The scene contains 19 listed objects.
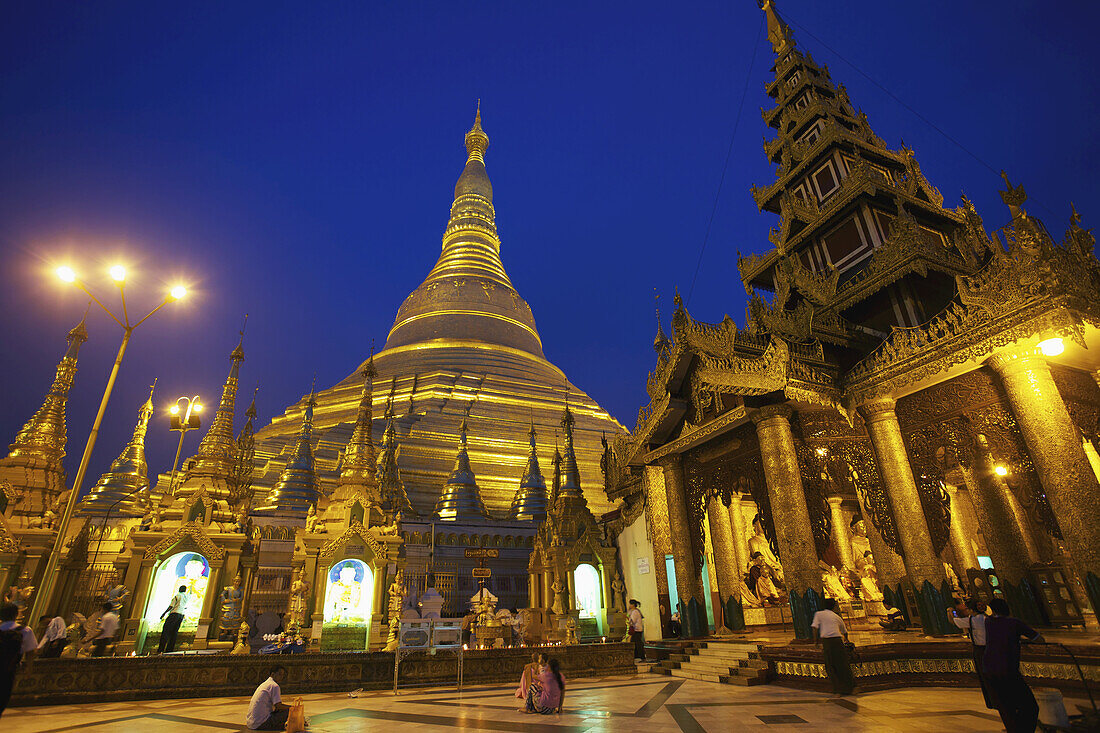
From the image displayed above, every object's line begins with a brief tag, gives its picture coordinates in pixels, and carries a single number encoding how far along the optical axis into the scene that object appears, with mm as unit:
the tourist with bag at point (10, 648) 5422
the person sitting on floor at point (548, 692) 6941
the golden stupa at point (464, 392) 30406
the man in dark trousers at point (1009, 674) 4449
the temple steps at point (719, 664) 8594
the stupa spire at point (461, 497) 25328
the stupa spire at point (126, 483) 25562
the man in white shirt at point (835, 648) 6941
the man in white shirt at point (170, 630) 11633
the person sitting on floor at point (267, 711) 6160
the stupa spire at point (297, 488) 24328
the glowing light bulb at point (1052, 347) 7629
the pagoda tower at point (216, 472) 15539
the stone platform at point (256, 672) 8633
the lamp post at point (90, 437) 7500
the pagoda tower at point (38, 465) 15516
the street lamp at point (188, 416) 17531
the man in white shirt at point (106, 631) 10742
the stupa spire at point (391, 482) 23359
